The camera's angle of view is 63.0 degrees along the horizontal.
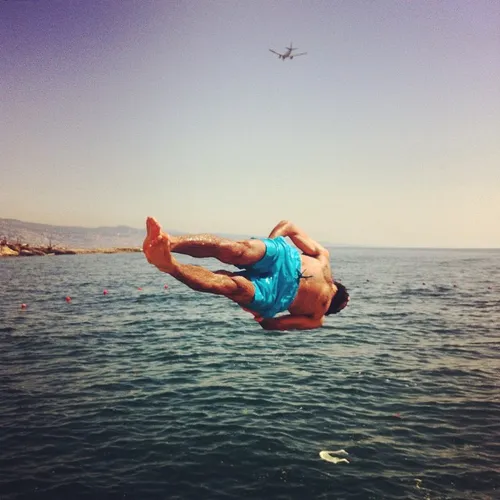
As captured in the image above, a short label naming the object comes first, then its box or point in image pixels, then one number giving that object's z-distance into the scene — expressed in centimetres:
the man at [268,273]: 510
